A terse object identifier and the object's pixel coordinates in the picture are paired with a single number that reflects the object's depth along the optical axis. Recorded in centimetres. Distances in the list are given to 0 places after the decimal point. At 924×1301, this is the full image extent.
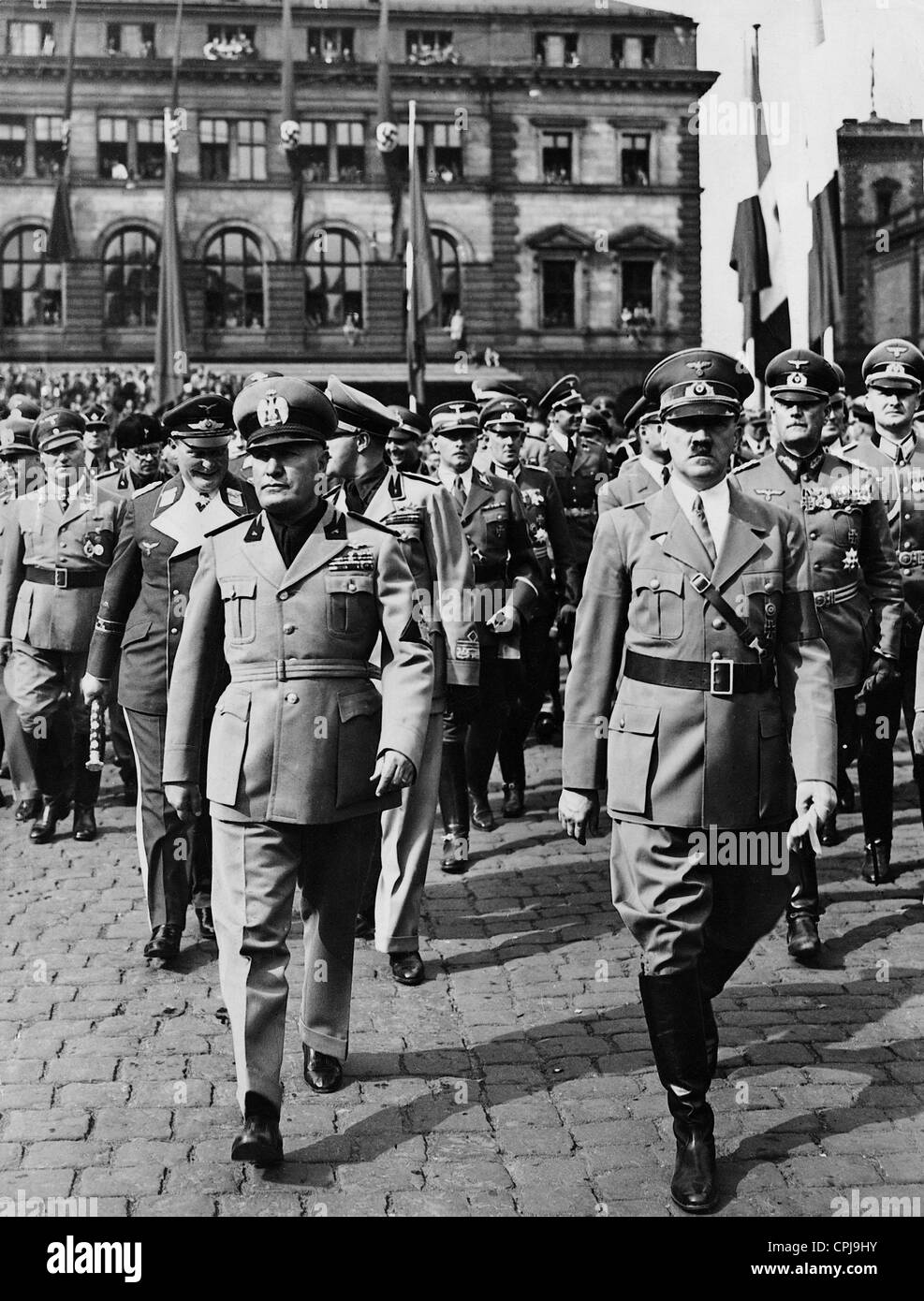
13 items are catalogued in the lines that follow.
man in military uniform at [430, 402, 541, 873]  859
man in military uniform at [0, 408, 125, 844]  955
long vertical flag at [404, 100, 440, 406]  2839
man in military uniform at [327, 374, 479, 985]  656
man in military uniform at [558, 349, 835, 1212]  462
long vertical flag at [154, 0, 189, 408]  2796
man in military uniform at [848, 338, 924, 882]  773
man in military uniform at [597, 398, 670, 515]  886
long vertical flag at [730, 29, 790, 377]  1478
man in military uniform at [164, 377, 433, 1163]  487
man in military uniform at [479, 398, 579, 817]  980
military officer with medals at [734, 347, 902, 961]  679
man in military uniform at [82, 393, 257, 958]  690
